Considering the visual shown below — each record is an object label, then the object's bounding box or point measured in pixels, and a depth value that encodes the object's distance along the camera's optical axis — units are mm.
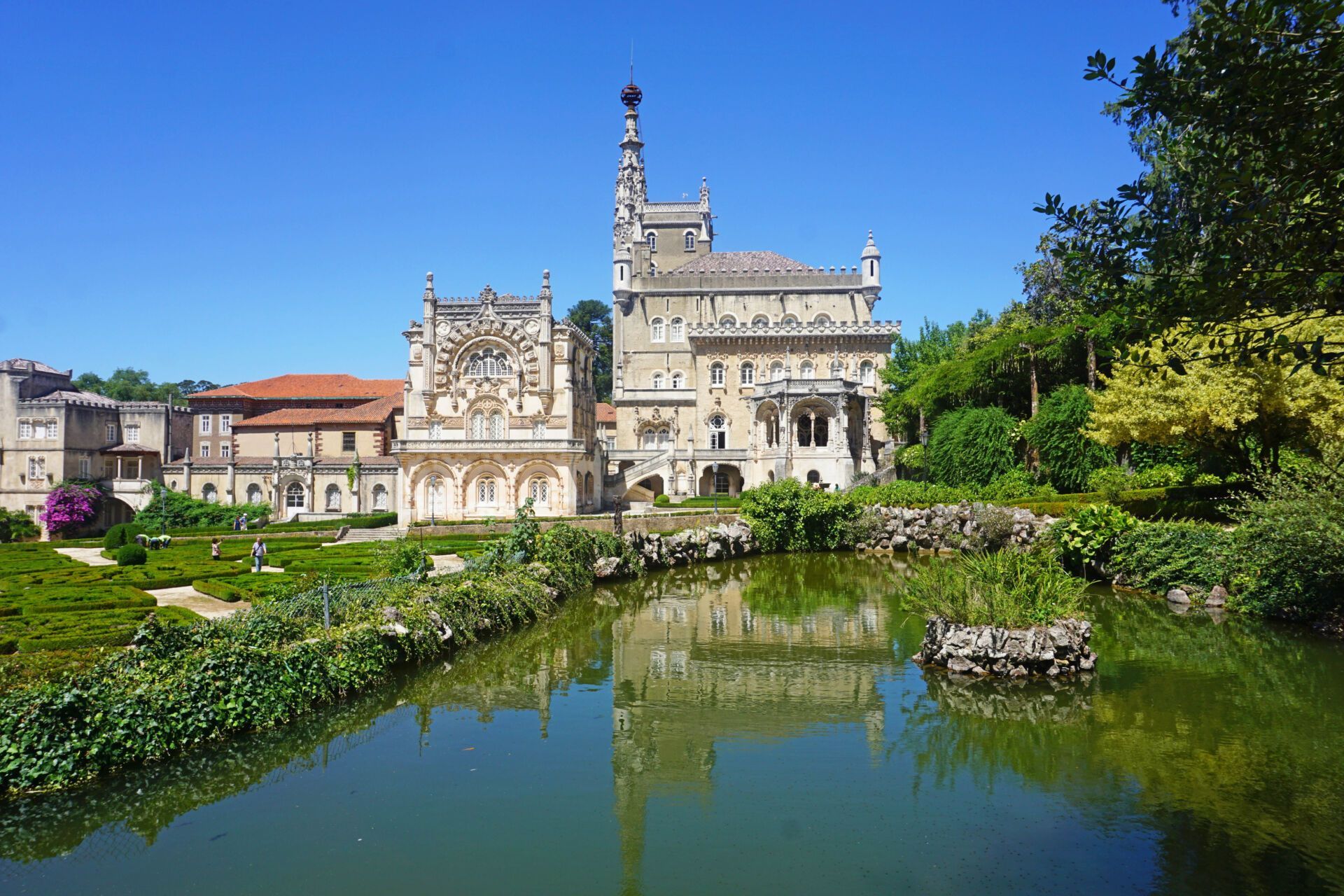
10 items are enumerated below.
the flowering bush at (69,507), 42875
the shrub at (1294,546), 15875
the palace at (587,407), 42156
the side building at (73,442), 46219
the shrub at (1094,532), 22438
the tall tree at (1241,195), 5867
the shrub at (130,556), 23984
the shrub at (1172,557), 19750
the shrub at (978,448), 35219
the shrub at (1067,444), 31672
